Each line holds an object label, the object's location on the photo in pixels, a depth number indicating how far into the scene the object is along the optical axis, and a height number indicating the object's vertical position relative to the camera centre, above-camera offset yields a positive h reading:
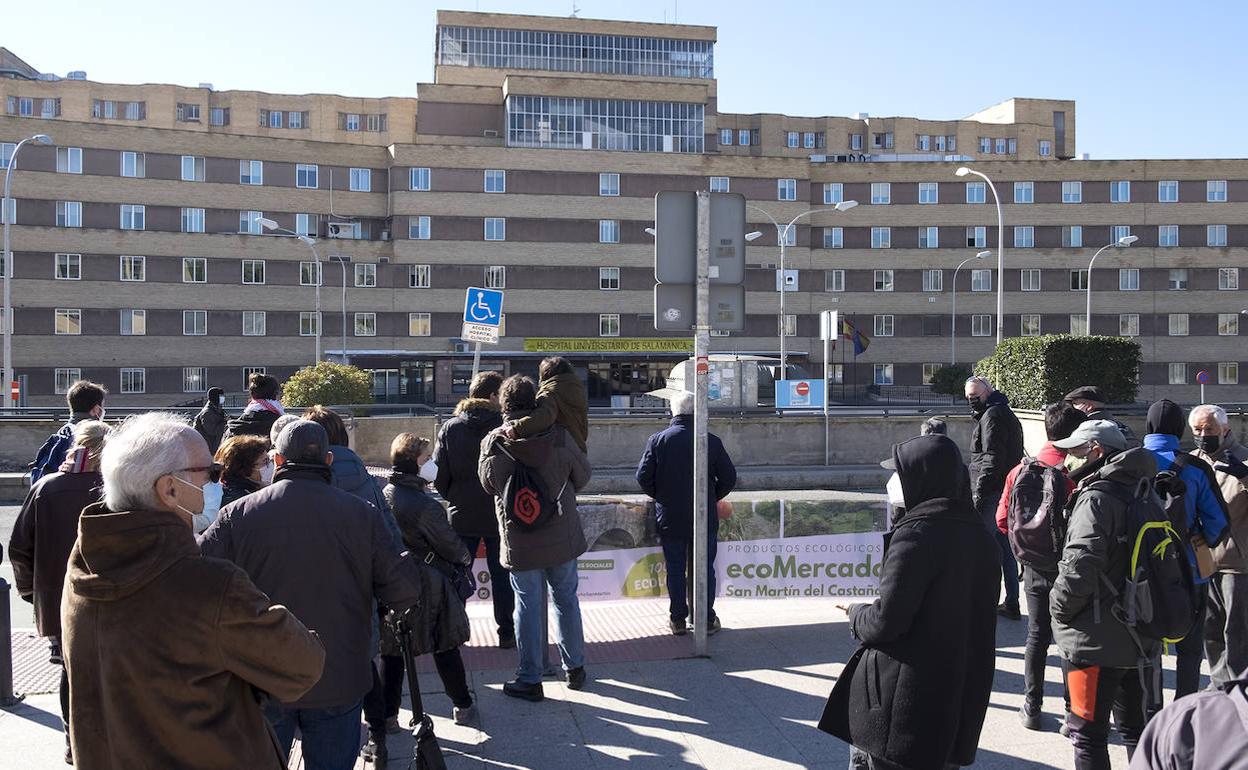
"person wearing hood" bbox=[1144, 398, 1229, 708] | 5.11 -0.81
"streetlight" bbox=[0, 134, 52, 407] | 30.68 +1.65
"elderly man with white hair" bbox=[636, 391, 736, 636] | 7.30 -0.87
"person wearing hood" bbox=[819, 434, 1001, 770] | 3.60 -0.95
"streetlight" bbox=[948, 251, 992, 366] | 60.30 +2.12
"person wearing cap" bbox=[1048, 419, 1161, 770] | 4.18 -1.08
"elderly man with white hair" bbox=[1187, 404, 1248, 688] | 5.55 -1.09
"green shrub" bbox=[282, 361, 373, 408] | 22.59 -0.40
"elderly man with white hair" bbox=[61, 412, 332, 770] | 2.50 -0.69
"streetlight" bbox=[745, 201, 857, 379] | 34.61 +4.95
